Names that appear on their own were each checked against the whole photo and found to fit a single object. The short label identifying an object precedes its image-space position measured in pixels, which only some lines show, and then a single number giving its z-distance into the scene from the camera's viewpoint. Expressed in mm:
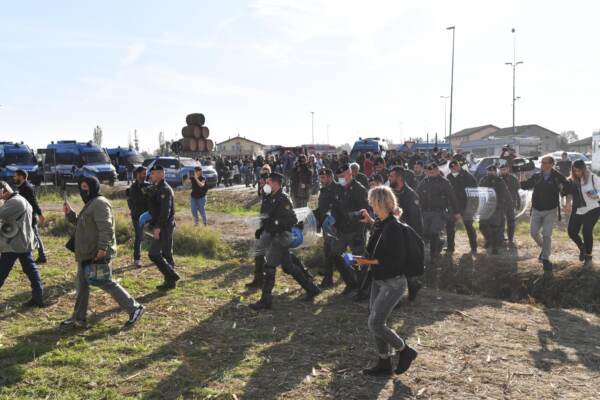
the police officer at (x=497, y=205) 10648
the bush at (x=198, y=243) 11422
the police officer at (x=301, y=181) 13023
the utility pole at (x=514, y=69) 49616
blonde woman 4816
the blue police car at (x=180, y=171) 24473
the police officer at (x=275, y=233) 7090
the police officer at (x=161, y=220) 7797
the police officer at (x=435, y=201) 9195
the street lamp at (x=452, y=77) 39284
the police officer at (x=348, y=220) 7875
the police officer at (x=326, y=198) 7934
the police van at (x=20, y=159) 25641
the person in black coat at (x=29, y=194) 8562
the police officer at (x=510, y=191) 11219
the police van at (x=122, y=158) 31938
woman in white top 8602
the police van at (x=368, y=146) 26141
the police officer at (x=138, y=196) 8875
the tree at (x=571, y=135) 126062
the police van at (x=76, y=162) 26000
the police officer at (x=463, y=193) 10367
